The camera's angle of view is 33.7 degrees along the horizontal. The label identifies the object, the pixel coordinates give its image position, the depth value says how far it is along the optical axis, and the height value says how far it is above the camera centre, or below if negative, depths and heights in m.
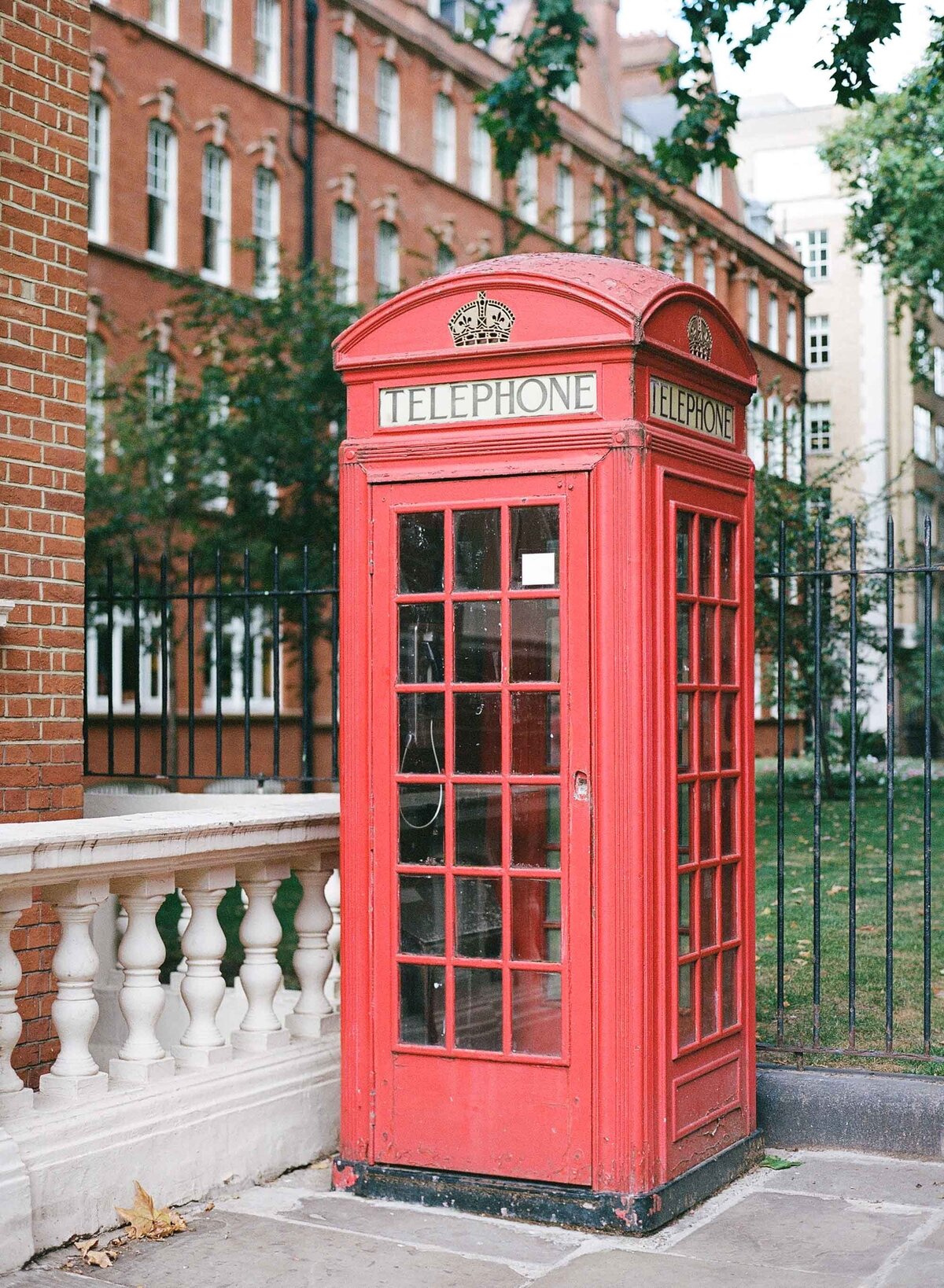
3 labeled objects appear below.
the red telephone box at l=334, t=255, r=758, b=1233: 4.55 -0.10
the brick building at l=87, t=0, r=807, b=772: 22.62 +9.58
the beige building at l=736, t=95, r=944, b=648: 47.53 +11.26
